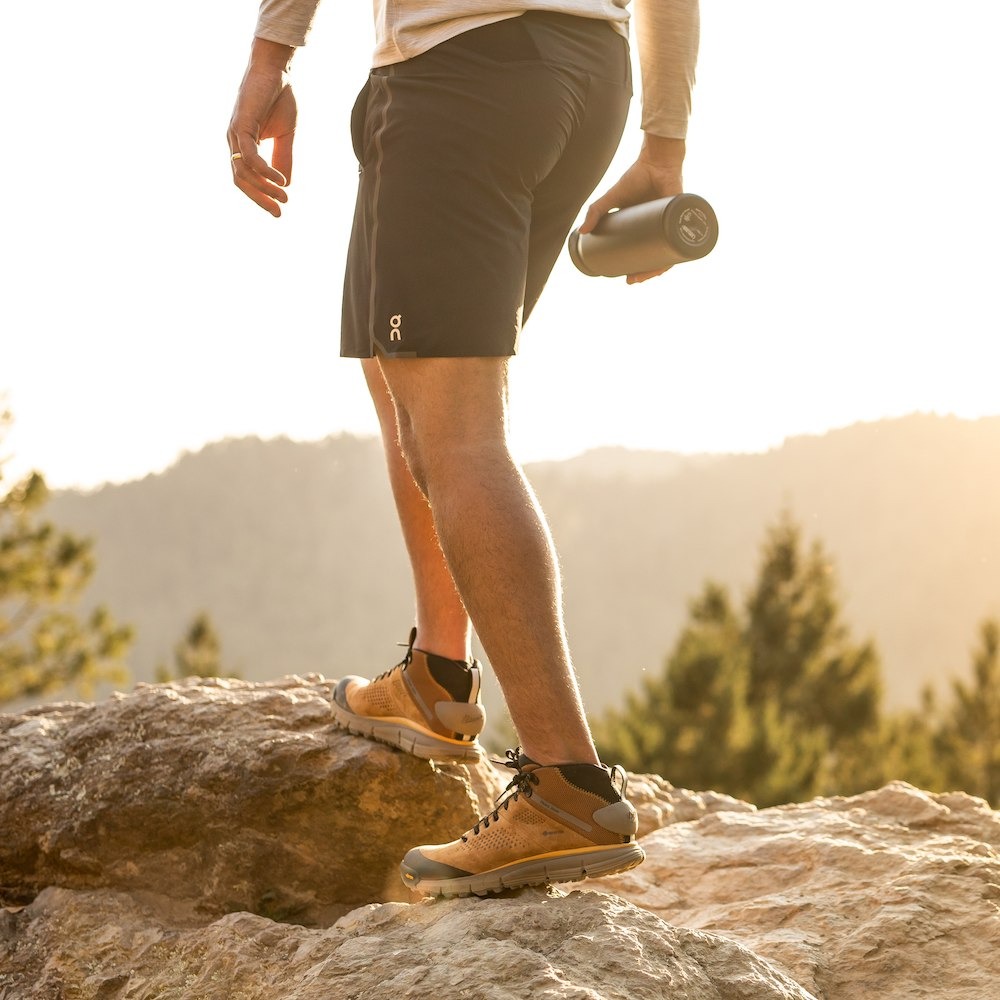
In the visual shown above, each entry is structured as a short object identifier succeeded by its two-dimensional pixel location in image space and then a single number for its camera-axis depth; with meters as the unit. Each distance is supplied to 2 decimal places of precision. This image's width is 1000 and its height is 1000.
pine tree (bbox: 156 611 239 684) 37.62
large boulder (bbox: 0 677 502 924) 2.62
